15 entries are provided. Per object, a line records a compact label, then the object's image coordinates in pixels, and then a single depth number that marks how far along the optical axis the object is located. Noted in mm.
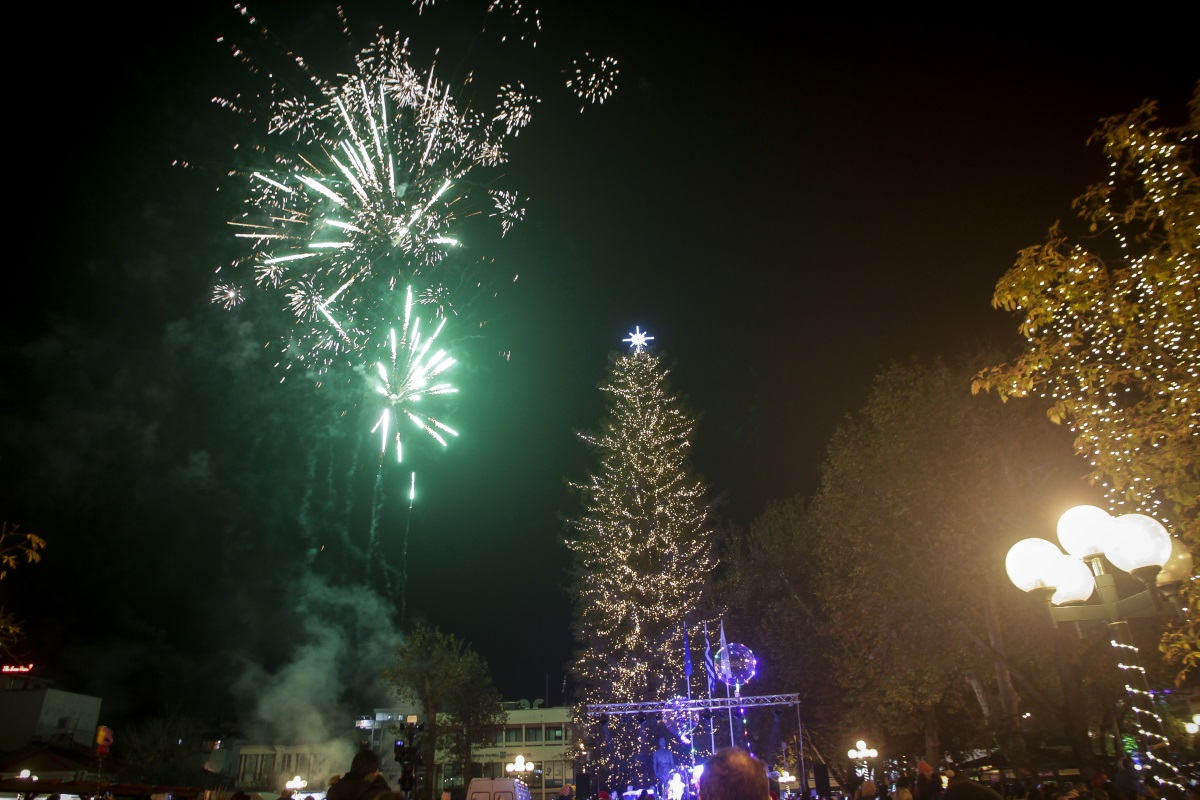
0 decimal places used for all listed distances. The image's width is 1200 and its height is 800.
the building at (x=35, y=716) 35406
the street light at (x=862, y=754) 27022
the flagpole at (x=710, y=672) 20812
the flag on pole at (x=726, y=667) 19234
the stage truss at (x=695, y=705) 20047
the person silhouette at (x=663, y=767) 23031
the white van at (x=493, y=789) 16562
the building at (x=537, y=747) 64500
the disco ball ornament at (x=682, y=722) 25202
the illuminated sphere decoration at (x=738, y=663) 19723
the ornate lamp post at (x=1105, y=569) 4543
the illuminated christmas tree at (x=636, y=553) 26391
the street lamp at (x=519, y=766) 34125
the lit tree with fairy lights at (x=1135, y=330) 5754
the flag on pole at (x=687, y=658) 24675
